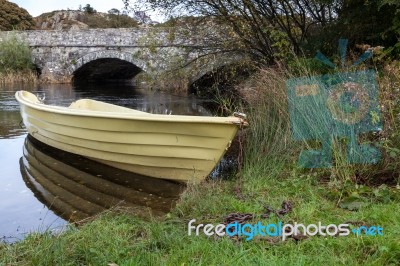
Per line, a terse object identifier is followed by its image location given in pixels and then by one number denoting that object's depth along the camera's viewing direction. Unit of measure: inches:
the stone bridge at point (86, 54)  709.9
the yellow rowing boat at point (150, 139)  174.1
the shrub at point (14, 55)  786.2
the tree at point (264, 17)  342.3
